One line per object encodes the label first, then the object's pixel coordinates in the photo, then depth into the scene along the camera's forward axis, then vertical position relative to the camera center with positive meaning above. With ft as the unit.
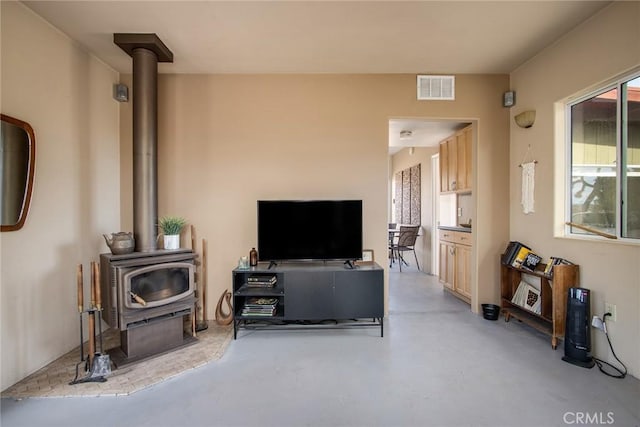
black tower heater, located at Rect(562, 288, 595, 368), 7.07 -3.04
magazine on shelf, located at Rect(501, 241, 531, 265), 9.59 -1.45
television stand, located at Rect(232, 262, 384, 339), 8.74 -2.62
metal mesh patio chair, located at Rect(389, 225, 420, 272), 18.52 -1.90
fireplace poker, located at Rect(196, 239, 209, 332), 9.49 -2.66
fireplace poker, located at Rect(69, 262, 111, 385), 6.59 -3.44
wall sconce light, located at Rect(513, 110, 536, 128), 9.35 +3.14
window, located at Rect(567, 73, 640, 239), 6.86 +1.33
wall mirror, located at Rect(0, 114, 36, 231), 6.26 +1.00
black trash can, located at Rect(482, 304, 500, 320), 9.99 -3.65
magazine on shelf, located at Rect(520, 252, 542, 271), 8.96 -1.67
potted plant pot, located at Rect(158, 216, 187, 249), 8.59 -0.63
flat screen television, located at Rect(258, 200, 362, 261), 9.21 -0.62
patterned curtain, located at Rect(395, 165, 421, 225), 19.85 +1.17
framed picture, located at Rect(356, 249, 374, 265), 10.16 -1.72
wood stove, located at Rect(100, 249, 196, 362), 7.07 -2.34
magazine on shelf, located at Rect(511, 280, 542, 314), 8.87 -2.89
